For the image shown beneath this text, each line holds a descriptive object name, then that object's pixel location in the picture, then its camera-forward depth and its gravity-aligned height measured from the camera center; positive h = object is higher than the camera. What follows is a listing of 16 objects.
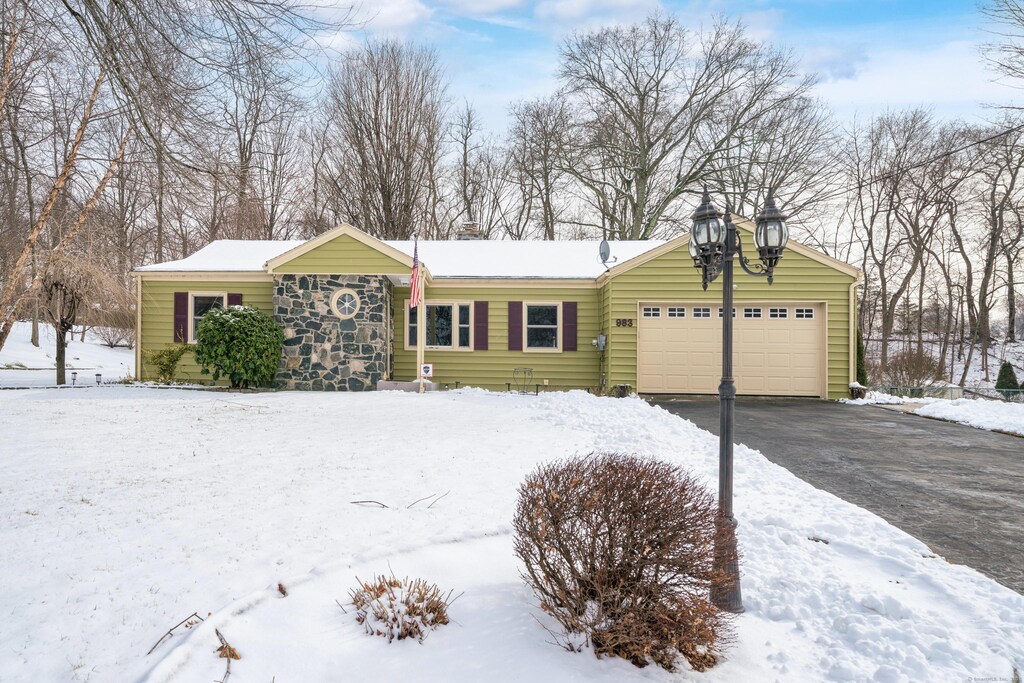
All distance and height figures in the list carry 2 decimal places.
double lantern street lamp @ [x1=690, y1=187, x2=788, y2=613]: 2.84 +0.50
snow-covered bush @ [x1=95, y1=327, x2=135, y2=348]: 24.25 +0.14
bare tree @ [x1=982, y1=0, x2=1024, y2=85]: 11.55 +6.91
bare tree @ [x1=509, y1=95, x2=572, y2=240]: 22.92 +8.29
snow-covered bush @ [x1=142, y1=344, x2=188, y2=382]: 12.44 -0.44
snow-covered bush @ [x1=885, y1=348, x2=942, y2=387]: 16.05 -0.97
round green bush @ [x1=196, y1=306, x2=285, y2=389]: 11.18 -0.12
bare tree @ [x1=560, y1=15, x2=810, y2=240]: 21.88 +9.95
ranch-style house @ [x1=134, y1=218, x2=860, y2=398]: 12.10 +0.55
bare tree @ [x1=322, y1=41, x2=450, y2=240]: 21.19 +8.41
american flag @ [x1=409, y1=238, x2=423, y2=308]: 10.99 +1.18
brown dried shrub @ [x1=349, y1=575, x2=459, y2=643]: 2.63 -1.42
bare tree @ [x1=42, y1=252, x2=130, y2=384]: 11.47 +1.17
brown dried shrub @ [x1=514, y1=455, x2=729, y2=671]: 2.44 -1.09
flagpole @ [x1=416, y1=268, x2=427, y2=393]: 12.19 +0.25
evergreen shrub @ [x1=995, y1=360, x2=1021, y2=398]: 15.82 -1.22
